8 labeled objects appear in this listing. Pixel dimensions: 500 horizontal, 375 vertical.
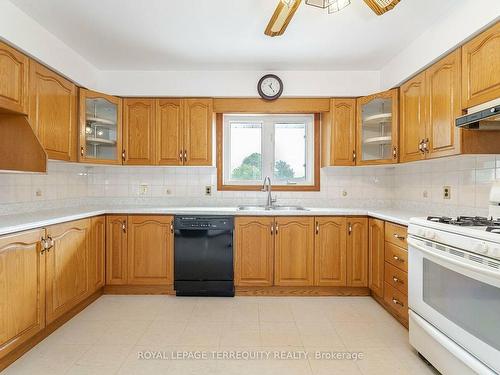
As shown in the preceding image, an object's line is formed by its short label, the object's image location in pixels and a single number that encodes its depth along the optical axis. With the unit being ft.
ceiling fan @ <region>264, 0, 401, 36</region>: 5.33
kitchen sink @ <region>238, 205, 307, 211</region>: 10.70
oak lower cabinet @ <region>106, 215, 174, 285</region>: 10.05
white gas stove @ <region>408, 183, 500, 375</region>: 4.54
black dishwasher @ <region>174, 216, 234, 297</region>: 9.95
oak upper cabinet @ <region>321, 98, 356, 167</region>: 10.70
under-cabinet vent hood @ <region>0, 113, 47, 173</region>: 7.32
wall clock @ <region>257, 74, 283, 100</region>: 10.72
